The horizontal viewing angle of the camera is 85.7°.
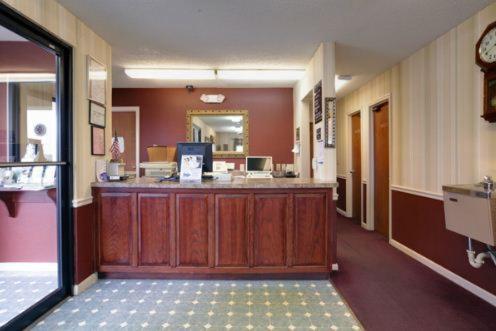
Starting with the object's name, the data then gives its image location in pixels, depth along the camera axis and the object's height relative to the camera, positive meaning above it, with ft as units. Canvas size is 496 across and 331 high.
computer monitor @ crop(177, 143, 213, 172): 10.41 +0.59
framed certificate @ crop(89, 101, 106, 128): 8.95 +1.83
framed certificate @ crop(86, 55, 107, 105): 8.81 +2.99
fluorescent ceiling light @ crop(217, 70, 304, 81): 13.01 +4.51
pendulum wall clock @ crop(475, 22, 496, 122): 7.38 +2.81
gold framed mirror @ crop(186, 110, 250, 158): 16.48 +2.17
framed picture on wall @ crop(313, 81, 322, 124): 10.39 +2.53
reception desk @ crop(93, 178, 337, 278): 8.87 -2.03
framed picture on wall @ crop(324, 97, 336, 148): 9.80 +1.65
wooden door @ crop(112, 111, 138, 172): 16.78 +2.31
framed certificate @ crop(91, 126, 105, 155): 9.07 +0.93
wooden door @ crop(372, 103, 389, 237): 13.84 -0.23
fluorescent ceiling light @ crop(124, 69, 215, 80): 12.91 +4.53
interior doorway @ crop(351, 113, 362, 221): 16.97 +0.05
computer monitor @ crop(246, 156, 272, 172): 14.28 +0.09
